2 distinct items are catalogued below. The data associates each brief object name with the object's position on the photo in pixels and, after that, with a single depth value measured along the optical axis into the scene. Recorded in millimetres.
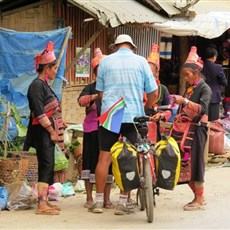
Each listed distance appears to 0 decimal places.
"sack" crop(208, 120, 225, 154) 14579
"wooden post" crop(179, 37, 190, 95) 18852
